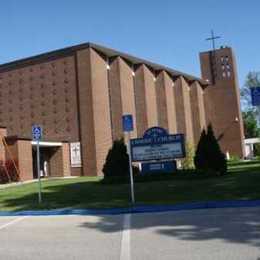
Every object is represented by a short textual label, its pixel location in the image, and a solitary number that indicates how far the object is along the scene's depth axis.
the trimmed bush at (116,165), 27.56
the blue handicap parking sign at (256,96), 15.16
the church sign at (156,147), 24.41
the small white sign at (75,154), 46.31
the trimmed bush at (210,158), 26.77
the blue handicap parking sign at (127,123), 17.33
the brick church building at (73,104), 45.91
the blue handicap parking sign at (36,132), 18.50
